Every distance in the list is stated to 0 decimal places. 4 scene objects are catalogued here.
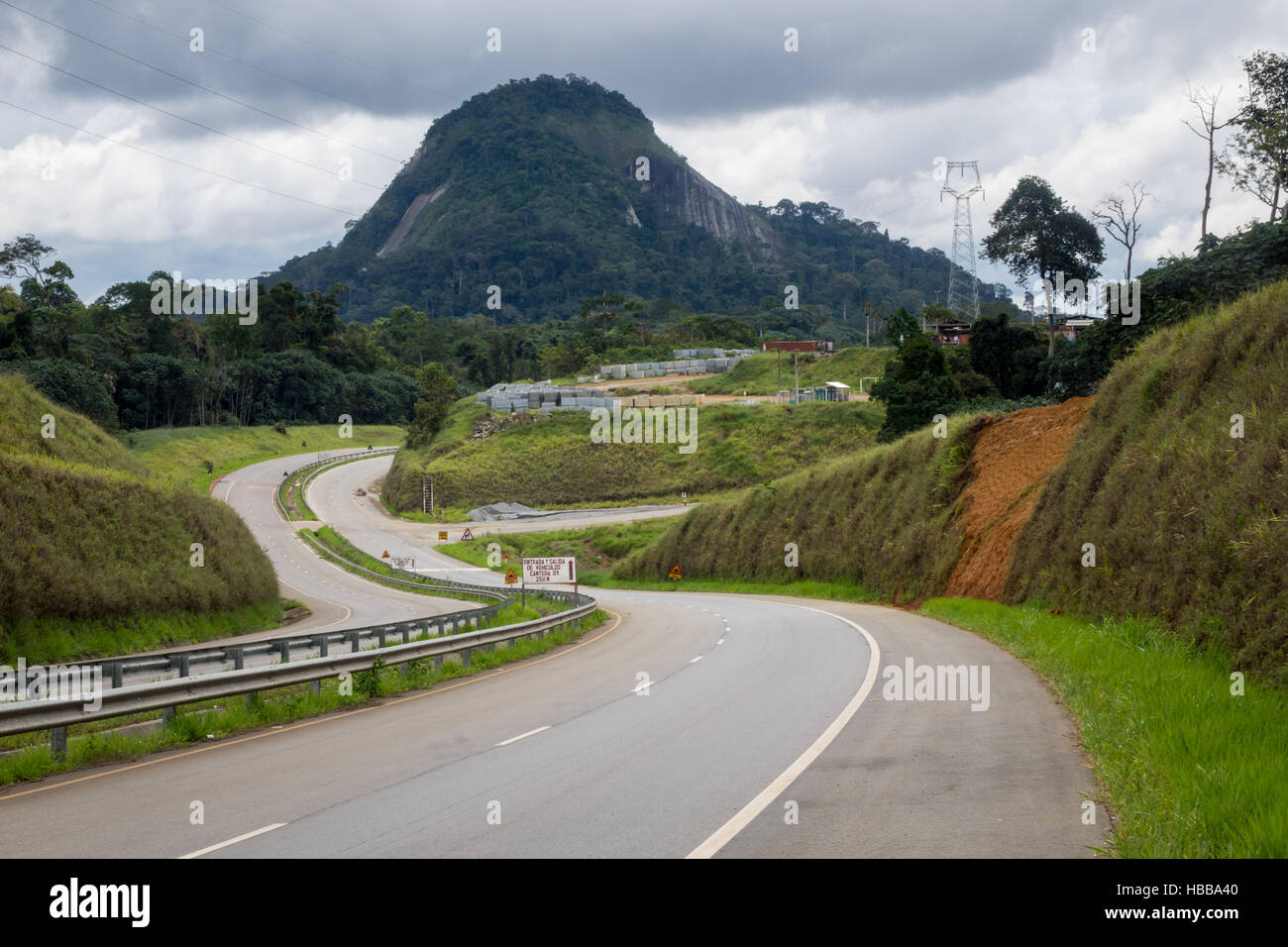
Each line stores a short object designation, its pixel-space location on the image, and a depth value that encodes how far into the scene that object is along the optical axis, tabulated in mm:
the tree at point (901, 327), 71556
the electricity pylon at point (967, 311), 138625
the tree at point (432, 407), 112188
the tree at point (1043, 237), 81250
